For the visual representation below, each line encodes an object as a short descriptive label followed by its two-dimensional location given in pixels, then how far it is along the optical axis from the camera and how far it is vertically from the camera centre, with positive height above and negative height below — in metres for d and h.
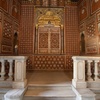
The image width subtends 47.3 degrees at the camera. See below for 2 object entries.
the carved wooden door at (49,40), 6.52 +0.64
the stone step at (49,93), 2.83 -1.11
